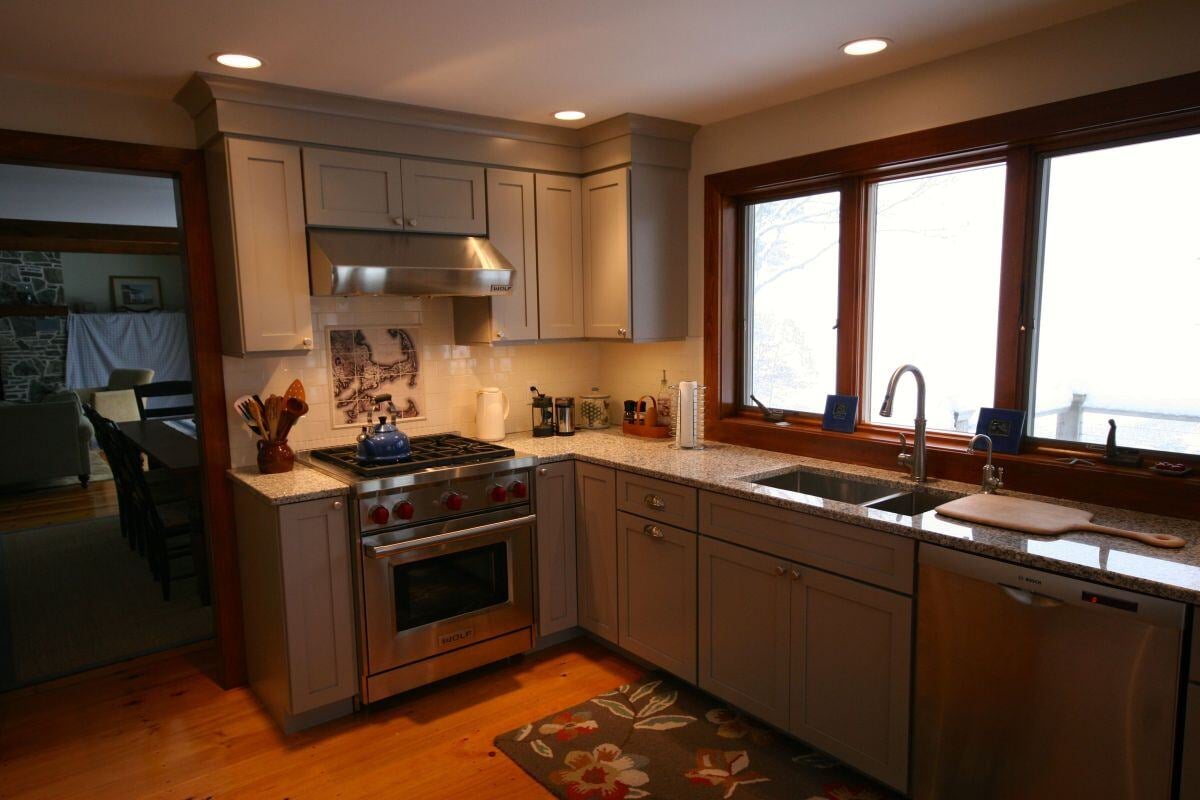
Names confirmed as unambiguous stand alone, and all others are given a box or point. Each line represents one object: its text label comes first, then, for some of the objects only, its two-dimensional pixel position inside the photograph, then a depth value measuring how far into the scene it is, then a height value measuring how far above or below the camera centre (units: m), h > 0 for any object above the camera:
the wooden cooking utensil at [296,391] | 3.06 -0.23
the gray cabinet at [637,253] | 3.48 +0.37
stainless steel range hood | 2.91 +0.28
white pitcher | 3.59 -0.39
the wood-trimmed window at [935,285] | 2.30 +0.17
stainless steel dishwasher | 1.72 -0.91
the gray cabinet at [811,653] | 2.23 -1.06
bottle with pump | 3.69 -0.36
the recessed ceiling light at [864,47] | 2.44 +0.92
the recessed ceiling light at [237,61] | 2.45 +0.91
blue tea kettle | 2.95 -0.44
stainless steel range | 2.82 -0.90
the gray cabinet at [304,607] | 2.67 -1.00
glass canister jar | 3.96 -0.42
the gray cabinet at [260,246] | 2.79 +0.35
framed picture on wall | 9.74 +0.61
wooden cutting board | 2.00 -0.55
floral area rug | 2.40 -1.46
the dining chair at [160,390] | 6.34 -0.45
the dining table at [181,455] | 3.48 -0.62
